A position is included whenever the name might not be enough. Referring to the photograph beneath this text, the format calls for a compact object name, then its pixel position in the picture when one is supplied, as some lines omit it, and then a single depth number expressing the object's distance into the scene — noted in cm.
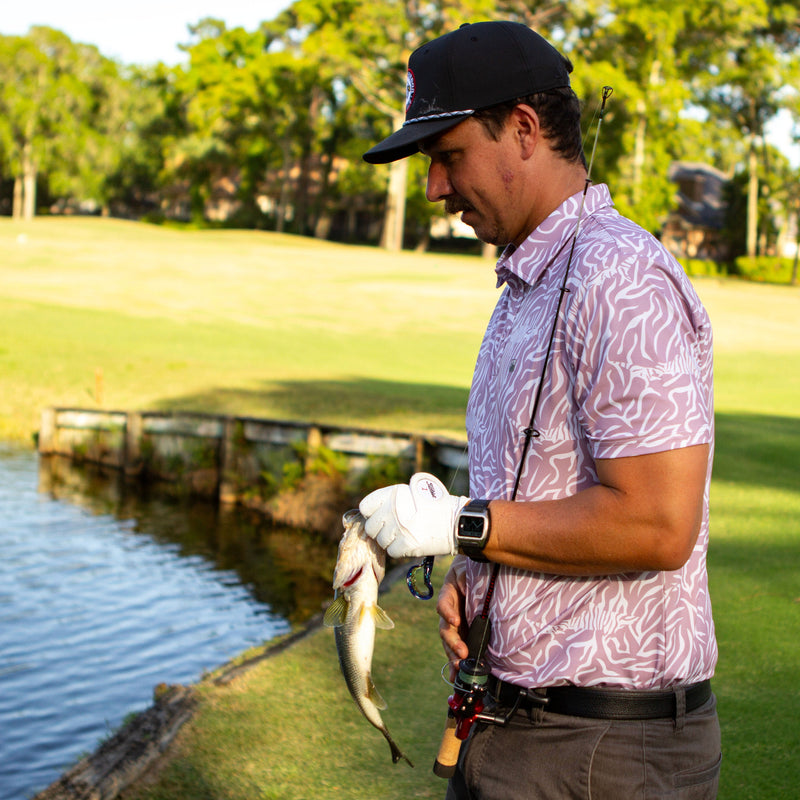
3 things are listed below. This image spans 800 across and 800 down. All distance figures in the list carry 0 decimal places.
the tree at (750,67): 4759
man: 188
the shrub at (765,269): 5581
